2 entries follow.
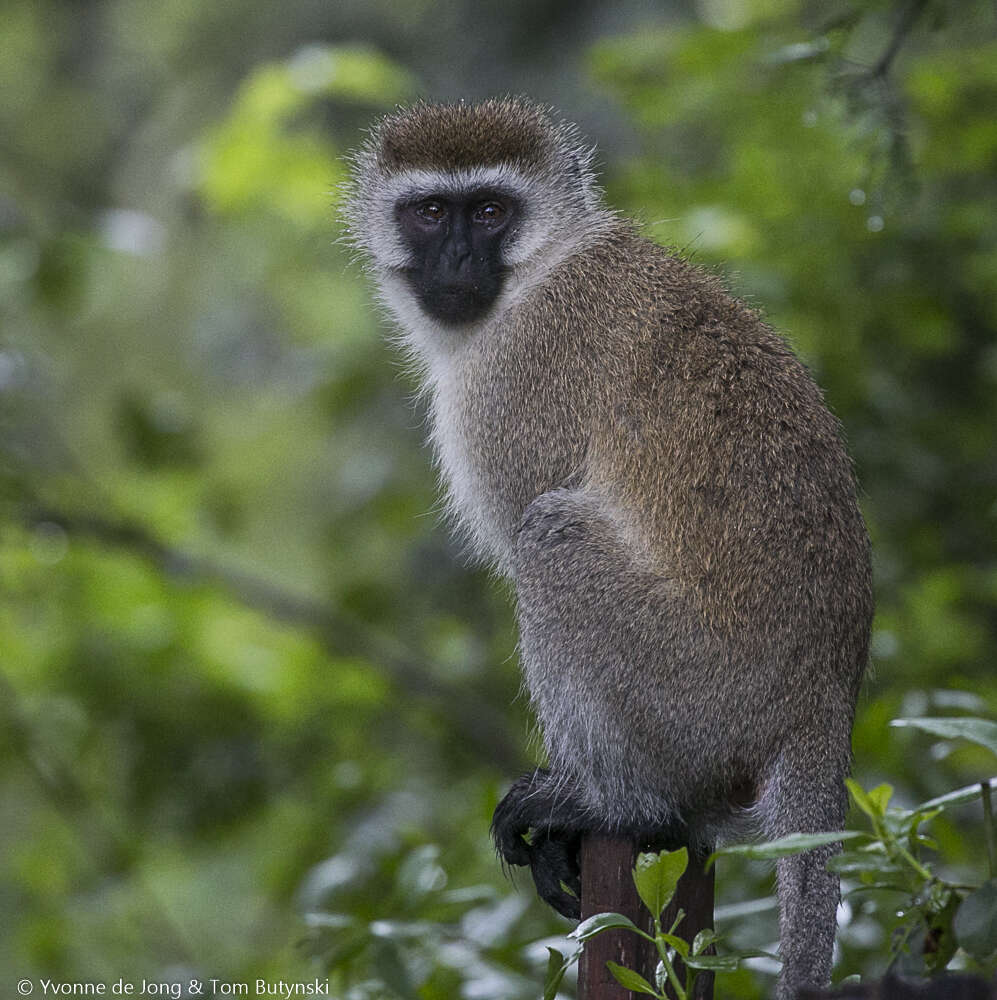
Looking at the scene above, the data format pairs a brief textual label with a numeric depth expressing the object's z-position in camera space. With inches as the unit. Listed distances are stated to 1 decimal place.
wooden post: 252.8
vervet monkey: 285.4
